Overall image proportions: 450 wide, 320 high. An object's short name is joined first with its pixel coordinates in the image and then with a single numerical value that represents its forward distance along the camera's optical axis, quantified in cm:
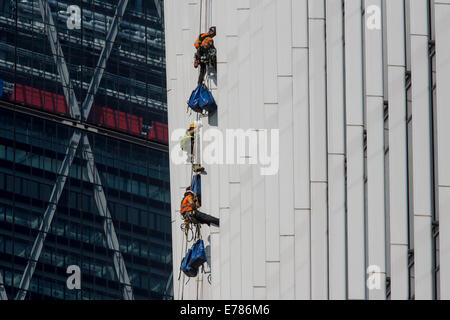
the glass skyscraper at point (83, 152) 12056
